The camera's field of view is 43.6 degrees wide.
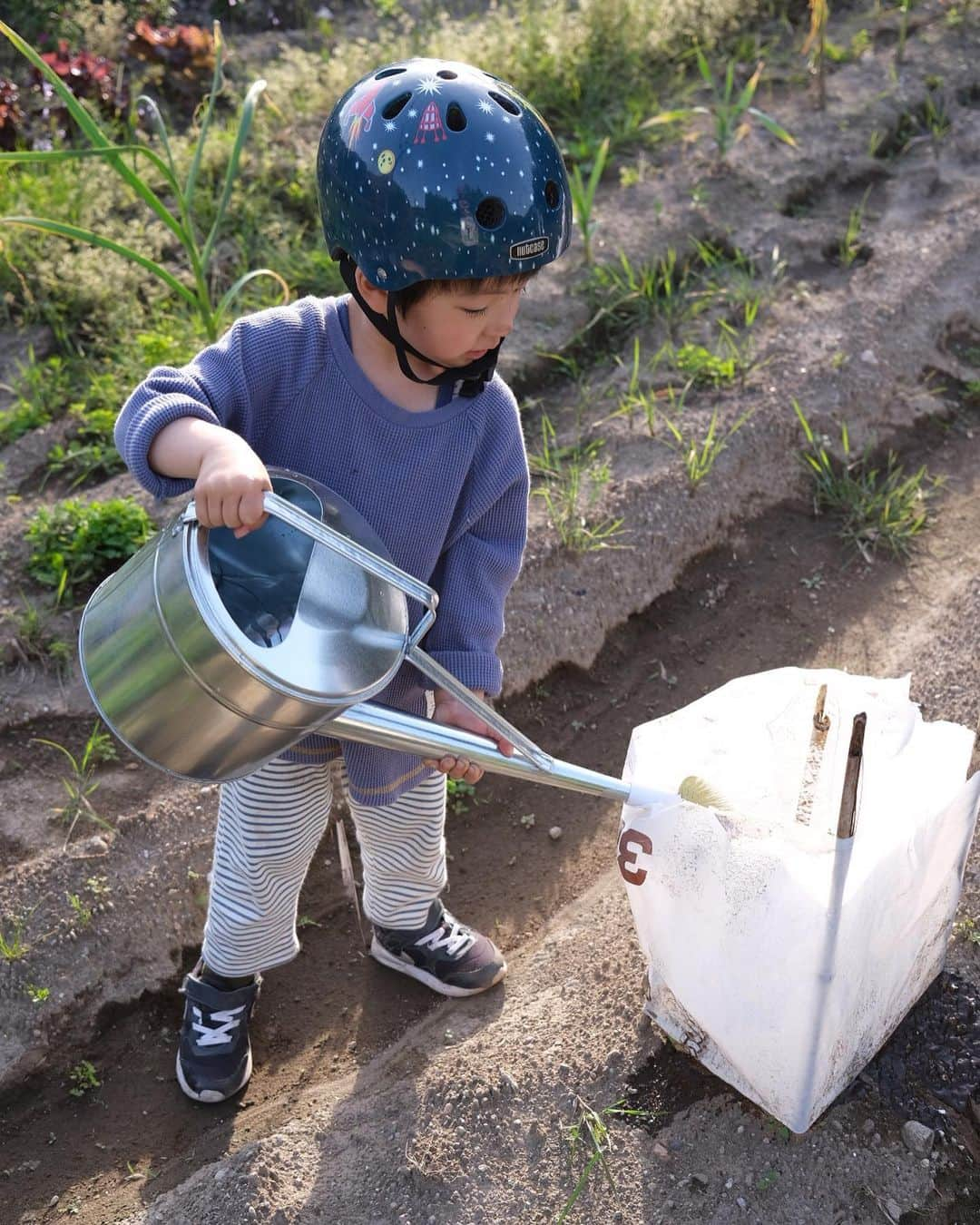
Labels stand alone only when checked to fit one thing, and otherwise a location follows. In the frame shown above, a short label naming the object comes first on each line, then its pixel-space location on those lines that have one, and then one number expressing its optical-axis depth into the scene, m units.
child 1.53
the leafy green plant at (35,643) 2.57
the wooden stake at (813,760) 1.76
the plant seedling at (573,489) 2.88
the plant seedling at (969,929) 2.14
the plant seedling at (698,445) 3.05
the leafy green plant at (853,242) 3.76
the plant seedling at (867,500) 3.15
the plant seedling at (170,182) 2.47
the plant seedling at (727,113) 3.83
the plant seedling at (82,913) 2.22
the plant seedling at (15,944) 2.17
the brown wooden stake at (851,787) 1.61
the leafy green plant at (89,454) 2.94
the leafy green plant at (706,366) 3.31
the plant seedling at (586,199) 3.41
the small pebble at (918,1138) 1.89
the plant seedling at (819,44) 4.01
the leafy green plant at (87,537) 2.70
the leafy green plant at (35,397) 3.04
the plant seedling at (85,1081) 2.13
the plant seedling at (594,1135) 1.89
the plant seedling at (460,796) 2.65
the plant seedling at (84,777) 2.36
